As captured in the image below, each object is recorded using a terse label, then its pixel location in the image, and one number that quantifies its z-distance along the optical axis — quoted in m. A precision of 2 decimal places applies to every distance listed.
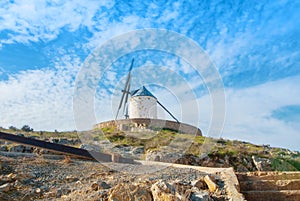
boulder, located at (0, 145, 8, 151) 11.40
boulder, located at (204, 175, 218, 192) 6.01
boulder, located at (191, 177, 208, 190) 6.04
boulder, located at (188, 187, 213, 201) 4.99
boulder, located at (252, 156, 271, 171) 13.70
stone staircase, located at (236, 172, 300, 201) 6.37
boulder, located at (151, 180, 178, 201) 4.63
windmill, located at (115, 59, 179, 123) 25.03
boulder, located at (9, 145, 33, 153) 11.41
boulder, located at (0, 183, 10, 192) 5.61
